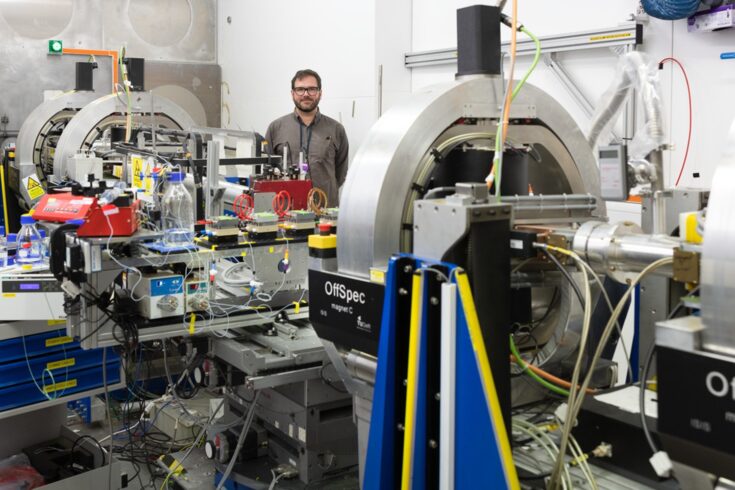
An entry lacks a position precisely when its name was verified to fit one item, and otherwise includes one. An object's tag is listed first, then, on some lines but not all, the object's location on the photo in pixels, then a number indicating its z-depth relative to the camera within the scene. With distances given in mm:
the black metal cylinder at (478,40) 1868
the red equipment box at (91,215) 2792
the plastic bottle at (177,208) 3186
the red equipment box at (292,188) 3477
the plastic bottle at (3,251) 3389
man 5336
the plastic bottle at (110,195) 2895
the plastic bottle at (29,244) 3457
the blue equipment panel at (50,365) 3215
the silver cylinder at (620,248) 1454
